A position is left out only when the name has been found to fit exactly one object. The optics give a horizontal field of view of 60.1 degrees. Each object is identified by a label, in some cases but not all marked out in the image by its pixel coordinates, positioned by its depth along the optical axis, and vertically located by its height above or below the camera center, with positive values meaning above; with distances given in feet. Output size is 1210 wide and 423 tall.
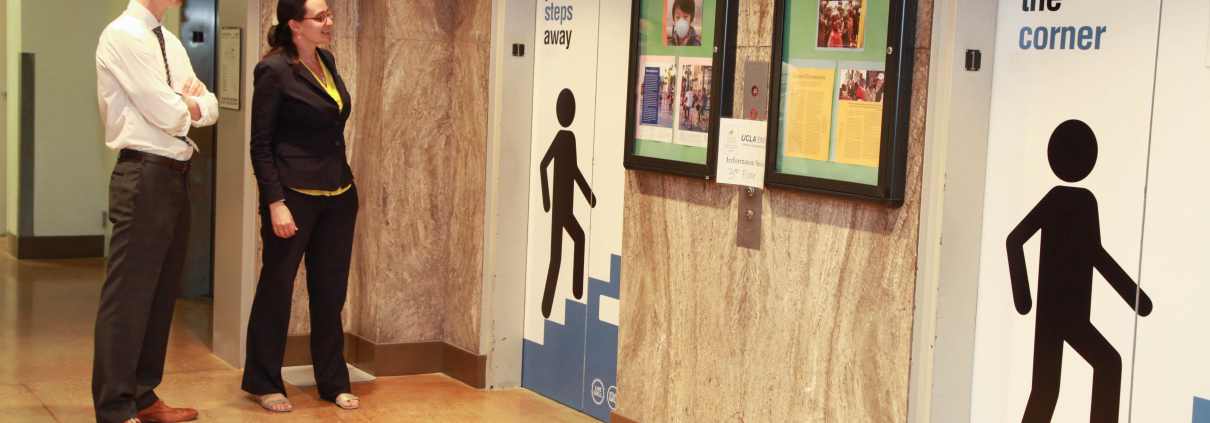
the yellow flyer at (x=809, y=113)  9.98 +0.32
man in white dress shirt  11.35 -0.67
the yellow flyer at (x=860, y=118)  9.47 +0.28
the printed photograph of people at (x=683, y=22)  11.56 +1.32
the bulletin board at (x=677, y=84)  11.30 +0.63
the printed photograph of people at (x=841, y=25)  9.64 +1.15
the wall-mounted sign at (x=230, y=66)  15.44 +0.79
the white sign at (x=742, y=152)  10.83 -0.10
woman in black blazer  12.75 -0.90
